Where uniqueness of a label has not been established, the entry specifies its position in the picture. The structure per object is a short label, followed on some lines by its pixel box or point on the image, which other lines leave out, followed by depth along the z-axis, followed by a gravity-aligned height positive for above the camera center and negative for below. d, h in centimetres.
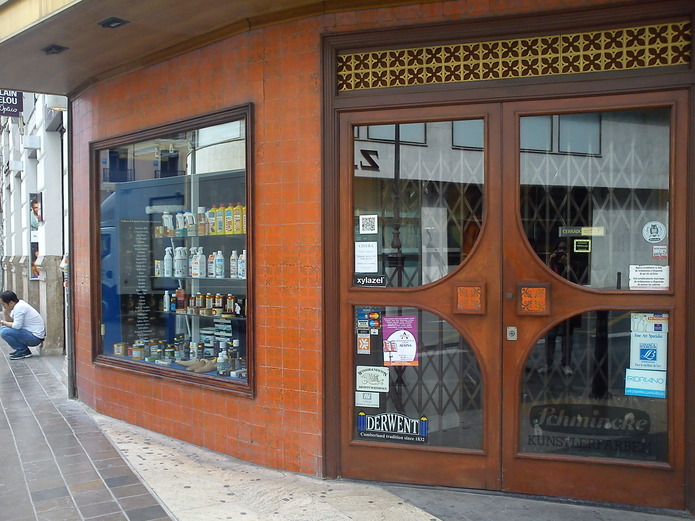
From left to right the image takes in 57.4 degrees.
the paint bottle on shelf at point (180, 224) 647 +26
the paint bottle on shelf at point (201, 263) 623 -13
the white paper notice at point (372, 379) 491 -100
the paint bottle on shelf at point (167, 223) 660 +28
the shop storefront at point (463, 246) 435 +3
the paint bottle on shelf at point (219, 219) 596 +29
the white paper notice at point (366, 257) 491 -6
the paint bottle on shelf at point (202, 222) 620 +27
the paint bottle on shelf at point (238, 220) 570 +27
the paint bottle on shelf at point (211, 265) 611 -15
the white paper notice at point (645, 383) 437 -92
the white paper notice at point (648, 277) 434 -19
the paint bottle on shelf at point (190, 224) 635 +26
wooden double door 436 -34
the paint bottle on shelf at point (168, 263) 664 -14
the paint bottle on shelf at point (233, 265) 578 -14
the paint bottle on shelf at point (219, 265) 600 -14
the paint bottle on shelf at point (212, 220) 606 +29
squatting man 1137 -144
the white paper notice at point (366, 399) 493 -116
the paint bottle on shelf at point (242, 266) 565 -15
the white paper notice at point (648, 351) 436 -70
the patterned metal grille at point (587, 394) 440 -103
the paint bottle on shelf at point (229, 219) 583 +28
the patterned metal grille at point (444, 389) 470 -105
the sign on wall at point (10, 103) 1165 +271
